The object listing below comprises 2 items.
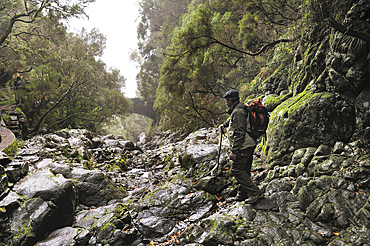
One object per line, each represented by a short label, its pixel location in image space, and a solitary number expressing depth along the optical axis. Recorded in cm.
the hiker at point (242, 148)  420
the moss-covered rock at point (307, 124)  458
